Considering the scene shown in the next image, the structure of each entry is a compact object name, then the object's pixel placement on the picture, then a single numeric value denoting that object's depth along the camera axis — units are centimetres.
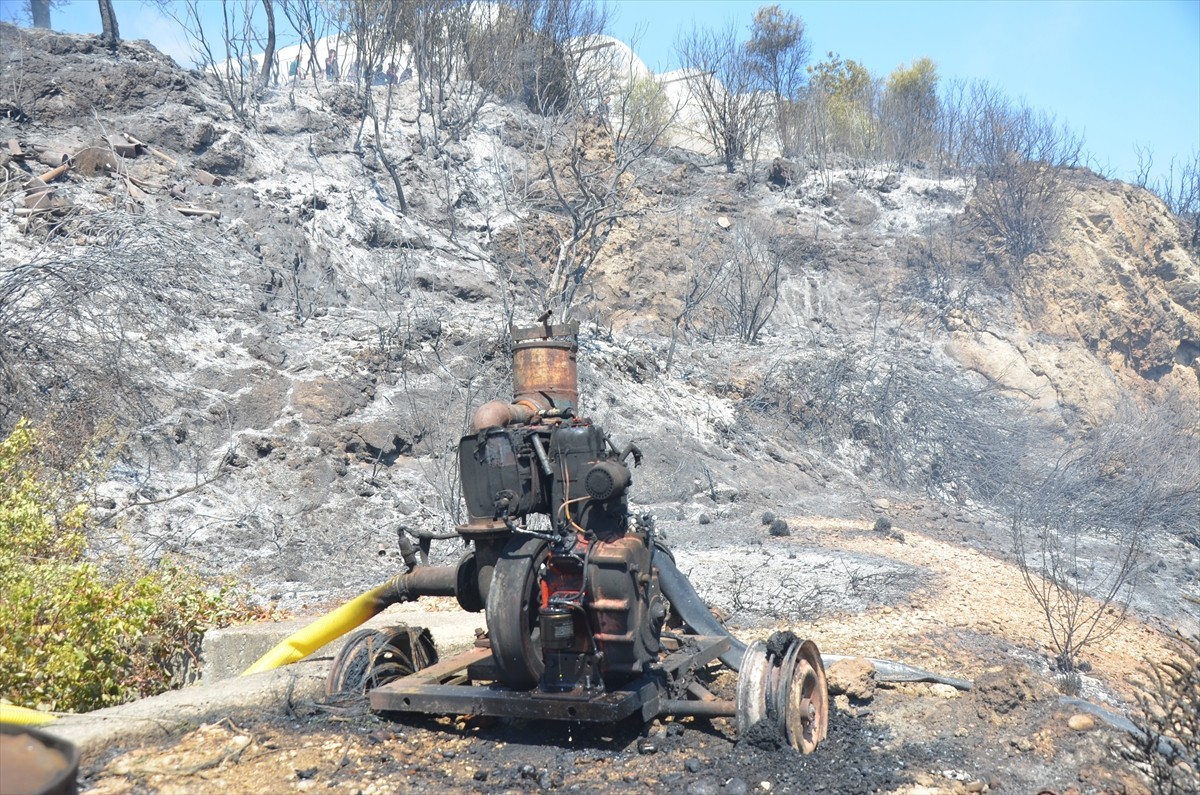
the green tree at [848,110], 3011
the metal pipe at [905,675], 559
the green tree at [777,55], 2953
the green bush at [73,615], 502
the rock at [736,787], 411
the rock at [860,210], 2581
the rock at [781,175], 2664
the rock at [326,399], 1291
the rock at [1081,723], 495
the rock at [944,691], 550
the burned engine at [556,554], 452
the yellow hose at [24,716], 407
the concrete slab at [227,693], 405
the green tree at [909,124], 2944
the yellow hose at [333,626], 548
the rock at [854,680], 539
